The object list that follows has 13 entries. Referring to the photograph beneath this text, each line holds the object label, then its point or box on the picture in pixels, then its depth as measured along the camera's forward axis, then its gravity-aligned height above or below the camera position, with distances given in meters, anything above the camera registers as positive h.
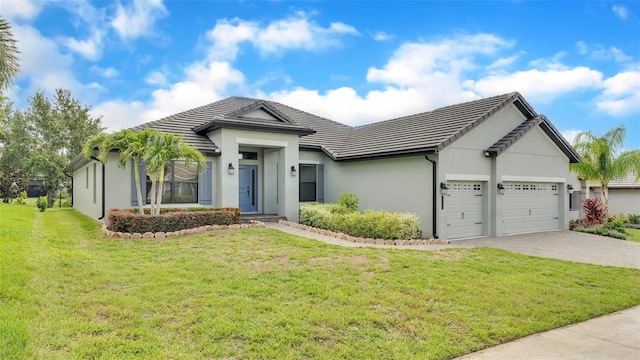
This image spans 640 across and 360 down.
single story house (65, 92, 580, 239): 14.23 +0.49
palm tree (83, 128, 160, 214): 12.46 +1.19
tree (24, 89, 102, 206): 33.66 +4.84
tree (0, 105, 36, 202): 33.34 +2.35
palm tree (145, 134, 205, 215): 12.30 +0.87
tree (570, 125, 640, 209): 21.56 +1.16
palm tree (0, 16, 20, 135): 13.24 +4.45
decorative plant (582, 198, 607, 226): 18.98 -1.63
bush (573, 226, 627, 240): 15.79 -2.21
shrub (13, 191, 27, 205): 29.41 -1.43
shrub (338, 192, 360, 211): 15.46 -0.84
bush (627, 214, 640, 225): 22.46 -2.27
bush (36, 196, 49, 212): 23.88 -1.52
